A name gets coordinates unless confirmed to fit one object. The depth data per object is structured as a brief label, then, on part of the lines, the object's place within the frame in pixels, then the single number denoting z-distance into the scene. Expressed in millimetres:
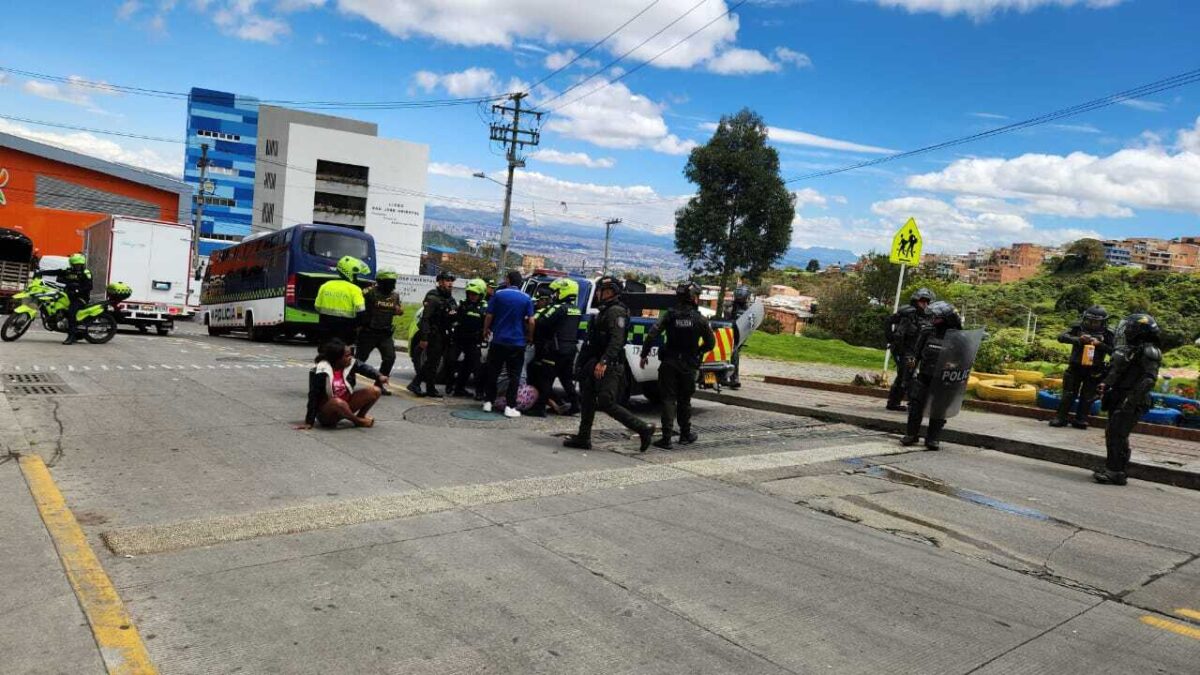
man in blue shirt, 10094
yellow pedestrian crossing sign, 13953
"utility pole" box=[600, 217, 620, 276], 73538
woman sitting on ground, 8727
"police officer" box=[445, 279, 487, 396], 11406
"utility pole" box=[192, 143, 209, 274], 49272
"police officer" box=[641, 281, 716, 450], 9016
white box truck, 23219
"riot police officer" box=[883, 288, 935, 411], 11930
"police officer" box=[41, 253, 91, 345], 17062
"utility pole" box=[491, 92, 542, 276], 41031
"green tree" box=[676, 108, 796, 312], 43062
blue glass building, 101750
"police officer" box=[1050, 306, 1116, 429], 10820
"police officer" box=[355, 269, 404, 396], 11141
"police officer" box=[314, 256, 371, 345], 9953
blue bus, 21781
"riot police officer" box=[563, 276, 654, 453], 8531
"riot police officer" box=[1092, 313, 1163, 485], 8008
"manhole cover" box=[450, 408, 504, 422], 10227
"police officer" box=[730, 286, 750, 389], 13305
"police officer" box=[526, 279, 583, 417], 10414
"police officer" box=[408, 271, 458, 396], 11609
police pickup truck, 11242
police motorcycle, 16953
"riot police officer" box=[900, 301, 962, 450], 9664
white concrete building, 94062
